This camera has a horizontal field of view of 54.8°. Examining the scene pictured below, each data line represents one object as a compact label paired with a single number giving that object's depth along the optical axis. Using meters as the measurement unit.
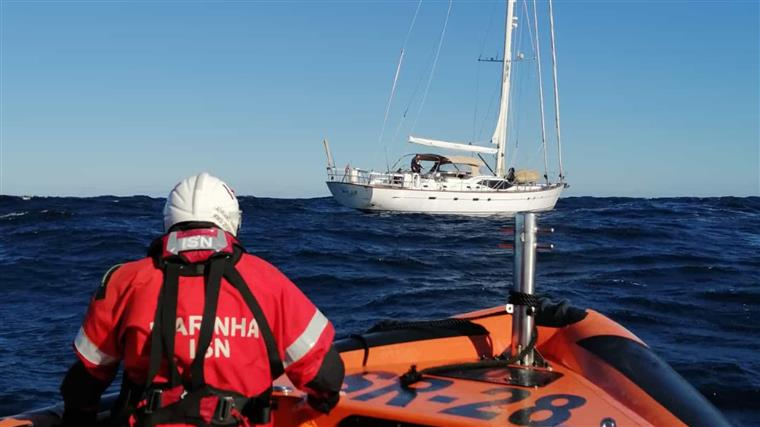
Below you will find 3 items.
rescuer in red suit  2.06
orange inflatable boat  3.08
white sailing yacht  31.73
